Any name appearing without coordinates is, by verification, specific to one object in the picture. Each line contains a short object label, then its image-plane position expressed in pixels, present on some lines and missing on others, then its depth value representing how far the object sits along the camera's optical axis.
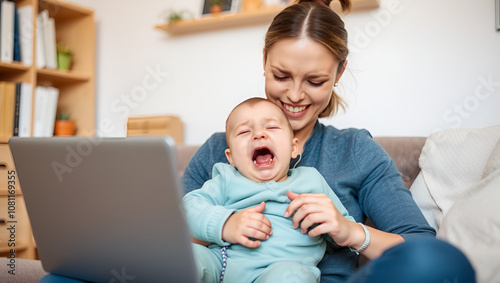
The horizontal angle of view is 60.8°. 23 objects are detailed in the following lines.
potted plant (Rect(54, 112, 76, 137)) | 2.79
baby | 0.86
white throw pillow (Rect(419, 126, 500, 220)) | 1.22
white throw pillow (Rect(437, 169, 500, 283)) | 0.79
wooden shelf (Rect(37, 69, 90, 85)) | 2.66
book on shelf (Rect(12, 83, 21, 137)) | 2.48
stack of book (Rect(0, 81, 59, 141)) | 2.44
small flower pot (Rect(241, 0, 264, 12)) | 2.30
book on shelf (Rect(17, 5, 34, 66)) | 2.56
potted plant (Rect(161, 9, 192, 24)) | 2.55
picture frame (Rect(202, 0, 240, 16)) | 2.43
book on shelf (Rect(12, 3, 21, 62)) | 2.53
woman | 1.01
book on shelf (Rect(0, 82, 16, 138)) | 2.43
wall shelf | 2.07
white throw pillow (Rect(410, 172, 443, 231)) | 1.26
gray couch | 1.46
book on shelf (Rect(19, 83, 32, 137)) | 2.50
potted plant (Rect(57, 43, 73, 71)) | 2.81
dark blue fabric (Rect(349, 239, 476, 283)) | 0.52
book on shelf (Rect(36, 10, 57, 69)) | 2.62
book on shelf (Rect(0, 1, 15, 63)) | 2.46
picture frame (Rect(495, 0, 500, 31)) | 1.75
